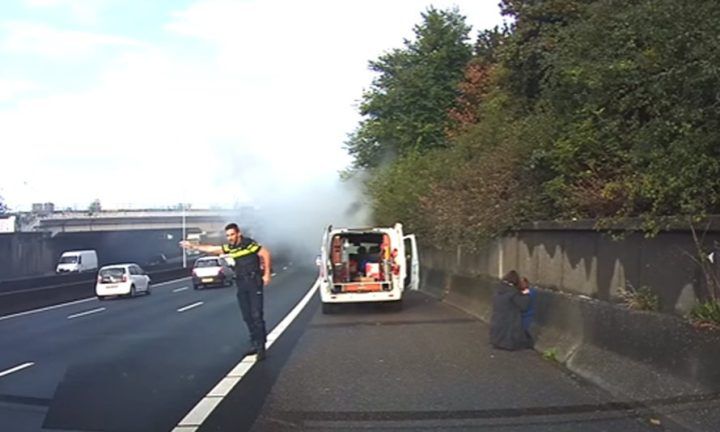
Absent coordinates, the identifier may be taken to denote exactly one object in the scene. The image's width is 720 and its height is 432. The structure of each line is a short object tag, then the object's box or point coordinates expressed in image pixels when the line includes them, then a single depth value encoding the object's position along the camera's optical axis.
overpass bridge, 82.12
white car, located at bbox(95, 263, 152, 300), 35.84
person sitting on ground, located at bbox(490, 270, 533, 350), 12.42
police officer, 12.38
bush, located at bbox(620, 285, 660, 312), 9.98
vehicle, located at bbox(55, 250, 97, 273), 63.59
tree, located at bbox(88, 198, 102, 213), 84.62
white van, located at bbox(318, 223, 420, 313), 20.84
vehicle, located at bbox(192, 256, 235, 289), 41.72
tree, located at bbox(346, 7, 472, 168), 42.96
